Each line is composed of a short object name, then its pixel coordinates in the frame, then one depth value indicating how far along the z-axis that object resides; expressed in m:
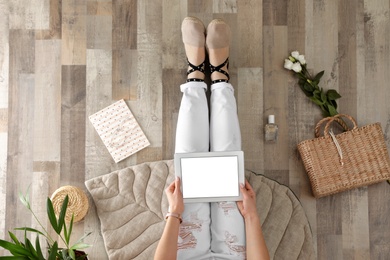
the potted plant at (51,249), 1.49
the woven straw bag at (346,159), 1.92
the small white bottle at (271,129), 1.99
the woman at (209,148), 1.73
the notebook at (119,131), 2.05
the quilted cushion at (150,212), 1.89
